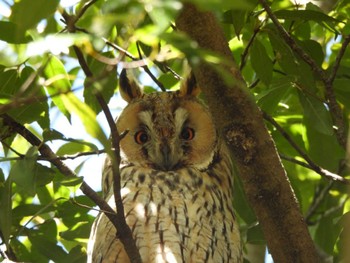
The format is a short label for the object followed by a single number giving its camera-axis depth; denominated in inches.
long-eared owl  241.8
